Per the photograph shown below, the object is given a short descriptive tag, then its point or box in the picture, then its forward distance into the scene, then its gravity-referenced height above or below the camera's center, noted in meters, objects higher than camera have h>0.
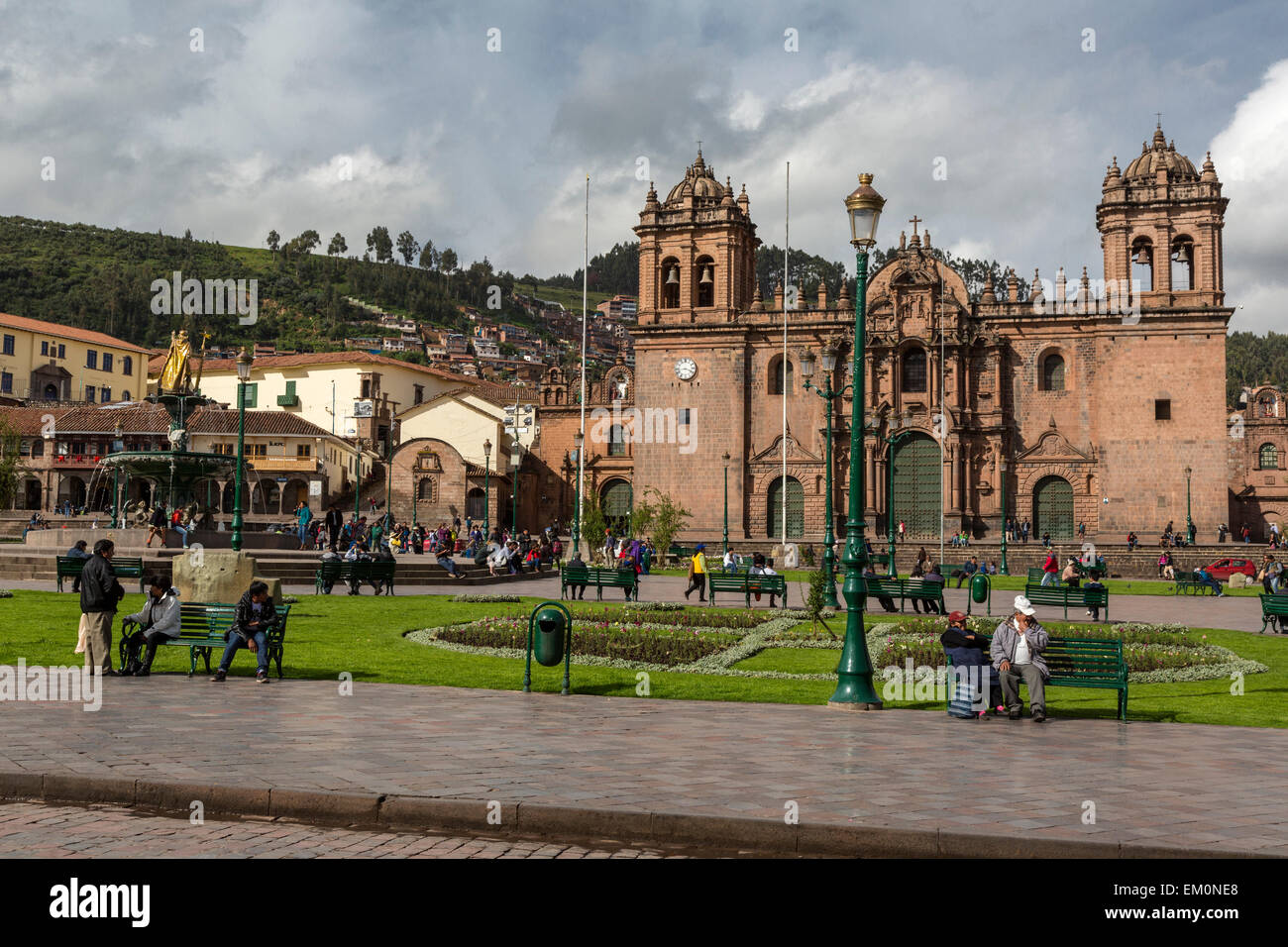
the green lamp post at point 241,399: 21.69 +2.64
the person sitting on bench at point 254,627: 11.80 -0.98
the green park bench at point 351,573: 23.17 -0.82
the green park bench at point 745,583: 22.50 -1.03
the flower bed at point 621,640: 14.94 -1.50
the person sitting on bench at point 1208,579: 30.22 -1.32
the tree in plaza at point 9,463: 52.80 +3.38
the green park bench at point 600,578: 23.22 -0.93
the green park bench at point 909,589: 21.75 -1.12
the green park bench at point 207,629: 12.12 -1.04
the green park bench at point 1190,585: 31.36 -1.51
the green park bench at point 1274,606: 19.16 -1.28
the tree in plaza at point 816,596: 18.73 -1.06
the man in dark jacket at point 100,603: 11.59 -0.71
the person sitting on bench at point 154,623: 12.03 -0.96
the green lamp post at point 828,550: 21.89 -0.37
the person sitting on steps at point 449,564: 28.61 -0.79
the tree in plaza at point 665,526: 40.34 +0.21
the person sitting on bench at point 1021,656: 10.60 -1.18
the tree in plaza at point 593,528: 38.09 +0.14
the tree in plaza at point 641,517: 40.03 +0.52
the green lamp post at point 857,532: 10.89 -0.01
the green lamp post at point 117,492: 28.92 +1.04
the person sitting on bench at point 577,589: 23.98 -1.24
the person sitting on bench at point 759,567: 23.40 -0.74
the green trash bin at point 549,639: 11.52 -1.07
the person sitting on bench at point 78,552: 19.44 -0.33
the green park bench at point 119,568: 20.14 -0.62
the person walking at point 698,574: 24.55 -0.90
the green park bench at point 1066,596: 20.45 -1.19
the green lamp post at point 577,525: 36.91 +0.23
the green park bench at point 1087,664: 10.62 -1.25
